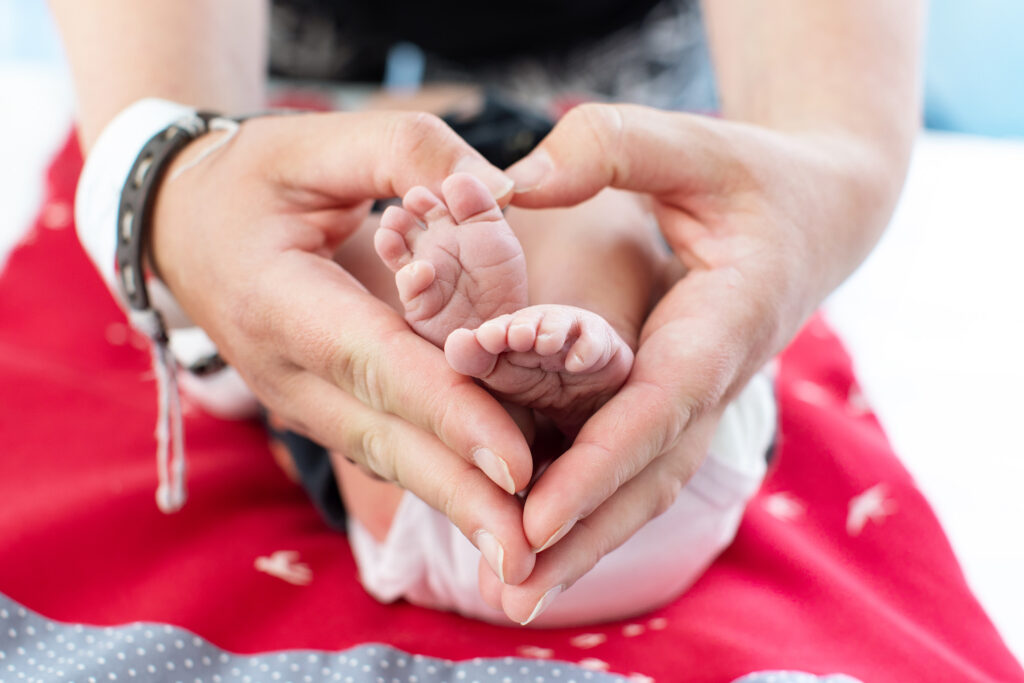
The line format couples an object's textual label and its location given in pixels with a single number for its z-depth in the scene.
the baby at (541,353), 0.46
